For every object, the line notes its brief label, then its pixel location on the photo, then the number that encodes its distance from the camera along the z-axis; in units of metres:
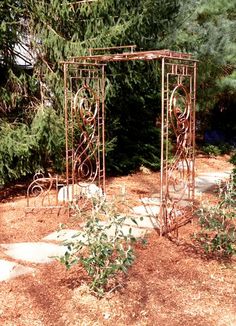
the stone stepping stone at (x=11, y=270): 3.52
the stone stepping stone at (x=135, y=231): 4.58
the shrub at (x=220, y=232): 3.89
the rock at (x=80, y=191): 5.71
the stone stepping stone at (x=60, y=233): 4.46
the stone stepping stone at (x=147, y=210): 5.48
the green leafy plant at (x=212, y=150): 11.20
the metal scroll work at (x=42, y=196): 5.75
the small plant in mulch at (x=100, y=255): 3.07
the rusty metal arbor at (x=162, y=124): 4.54
